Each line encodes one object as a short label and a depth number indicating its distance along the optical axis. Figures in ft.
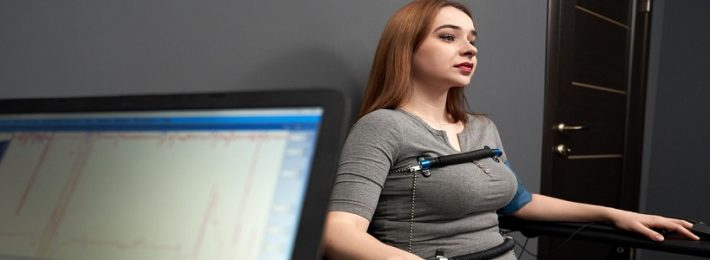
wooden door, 6.70
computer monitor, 1.28
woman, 3.14
